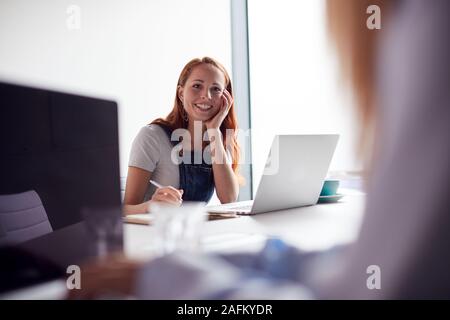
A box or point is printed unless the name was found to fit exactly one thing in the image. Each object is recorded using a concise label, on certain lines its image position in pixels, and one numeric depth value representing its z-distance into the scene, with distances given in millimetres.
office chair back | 1037
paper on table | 1045
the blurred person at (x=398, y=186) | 510
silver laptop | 1069
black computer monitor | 953
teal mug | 1428
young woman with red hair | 1704
